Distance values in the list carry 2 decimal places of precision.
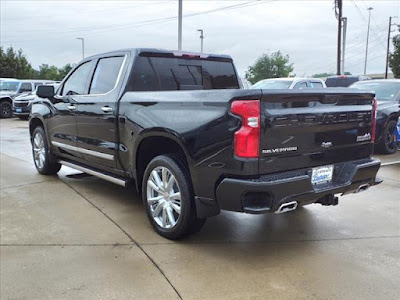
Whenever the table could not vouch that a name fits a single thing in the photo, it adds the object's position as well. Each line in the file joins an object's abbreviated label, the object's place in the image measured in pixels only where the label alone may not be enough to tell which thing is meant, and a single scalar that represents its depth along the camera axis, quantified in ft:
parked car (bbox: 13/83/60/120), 62.13
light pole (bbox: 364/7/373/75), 218.83
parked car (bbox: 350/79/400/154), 28.81
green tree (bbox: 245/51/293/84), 202.94
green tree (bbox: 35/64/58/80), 183.42
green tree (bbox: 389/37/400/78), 90.33
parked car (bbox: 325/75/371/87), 62.80
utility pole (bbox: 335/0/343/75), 93.32
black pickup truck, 10.89
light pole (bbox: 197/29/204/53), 126.21
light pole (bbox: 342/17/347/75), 96.62
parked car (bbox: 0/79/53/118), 67.56
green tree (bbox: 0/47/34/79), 123.65
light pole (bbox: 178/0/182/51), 68.14
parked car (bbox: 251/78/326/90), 41.16
